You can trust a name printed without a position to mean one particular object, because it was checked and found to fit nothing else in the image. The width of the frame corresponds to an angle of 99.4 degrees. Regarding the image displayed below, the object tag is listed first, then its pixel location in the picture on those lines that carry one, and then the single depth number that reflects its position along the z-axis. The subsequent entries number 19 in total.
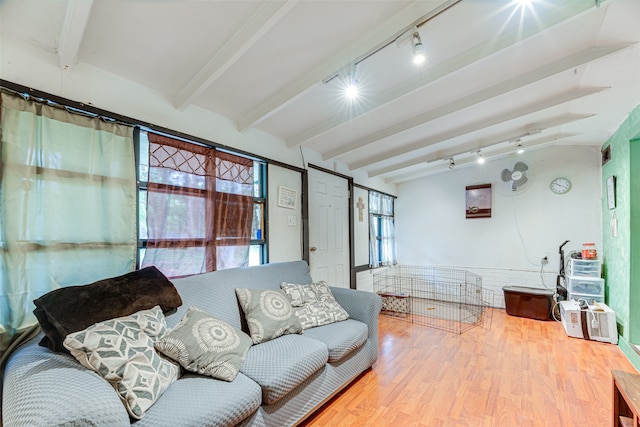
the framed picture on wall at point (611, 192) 3.18
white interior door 3.55
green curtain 1.43
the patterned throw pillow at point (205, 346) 1.41
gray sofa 0.93
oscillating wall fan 4.47
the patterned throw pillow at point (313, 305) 2.22
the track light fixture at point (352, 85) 1.88
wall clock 4.18
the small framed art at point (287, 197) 3.07
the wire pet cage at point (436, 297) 3.84
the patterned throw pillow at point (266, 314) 1.89
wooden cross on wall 4.60
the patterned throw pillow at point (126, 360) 1.13
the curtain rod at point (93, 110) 1.48
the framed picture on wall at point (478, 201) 4.78
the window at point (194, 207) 2.01
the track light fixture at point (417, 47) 1.56
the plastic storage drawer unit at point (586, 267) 3.46
